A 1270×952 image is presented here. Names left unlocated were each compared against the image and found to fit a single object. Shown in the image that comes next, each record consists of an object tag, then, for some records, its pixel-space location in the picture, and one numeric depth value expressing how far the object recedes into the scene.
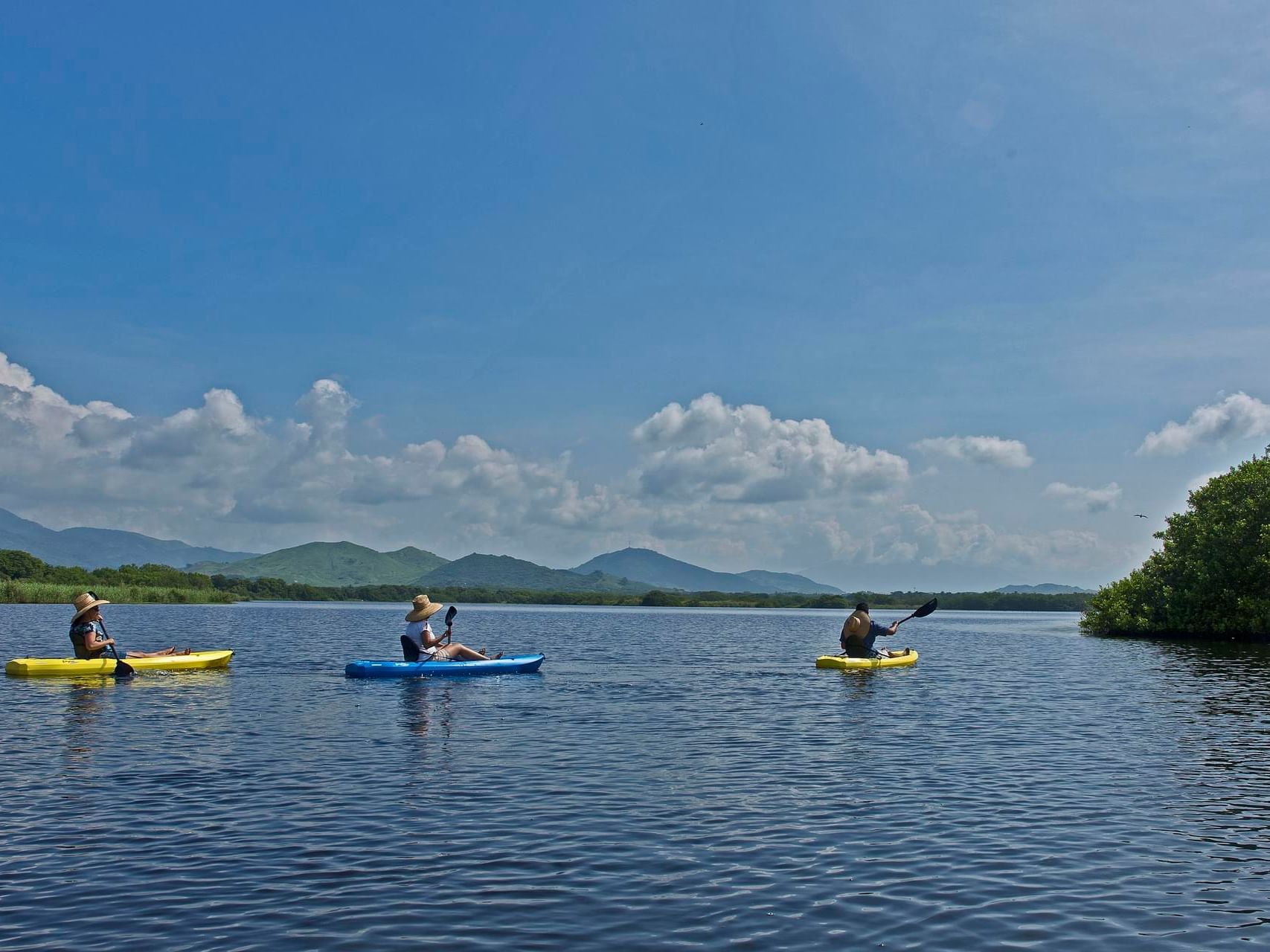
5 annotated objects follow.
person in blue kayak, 38.44
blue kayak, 38.00
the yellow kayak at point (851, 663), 42.53
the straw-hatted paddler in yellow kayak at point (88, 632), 36.00
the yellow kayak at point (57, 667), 35.78
